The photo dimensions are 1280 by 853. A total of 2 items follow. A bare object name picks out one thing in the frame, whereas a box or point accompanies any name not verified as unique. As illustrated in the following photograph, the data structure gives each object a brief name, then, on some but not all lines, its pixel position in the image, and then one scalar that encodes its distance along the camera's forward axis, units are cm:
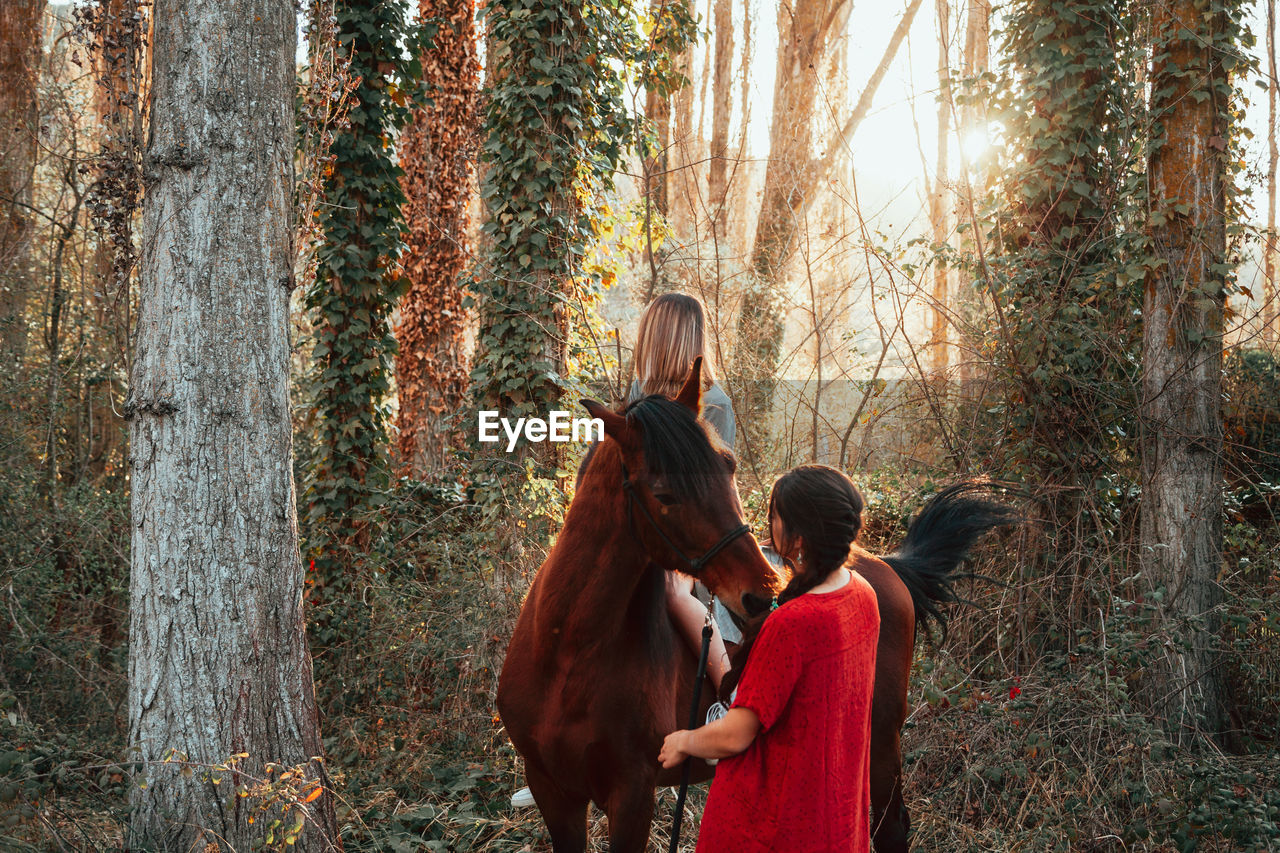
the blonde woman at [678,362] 345
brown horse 262
